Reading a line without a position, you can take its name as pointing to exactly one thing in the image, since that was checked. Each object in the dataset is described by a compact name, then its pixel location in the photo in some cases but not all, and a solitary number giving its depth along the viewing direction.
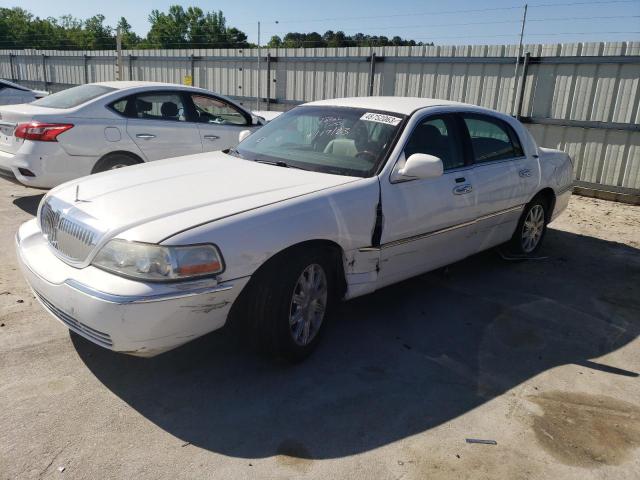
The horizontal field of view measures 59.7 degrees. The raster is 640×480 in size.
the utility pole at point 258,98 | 14.00
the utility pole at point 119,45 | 14.78
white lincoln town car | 2.79
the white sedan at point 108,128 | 6.12
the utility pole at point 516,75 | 9.67
